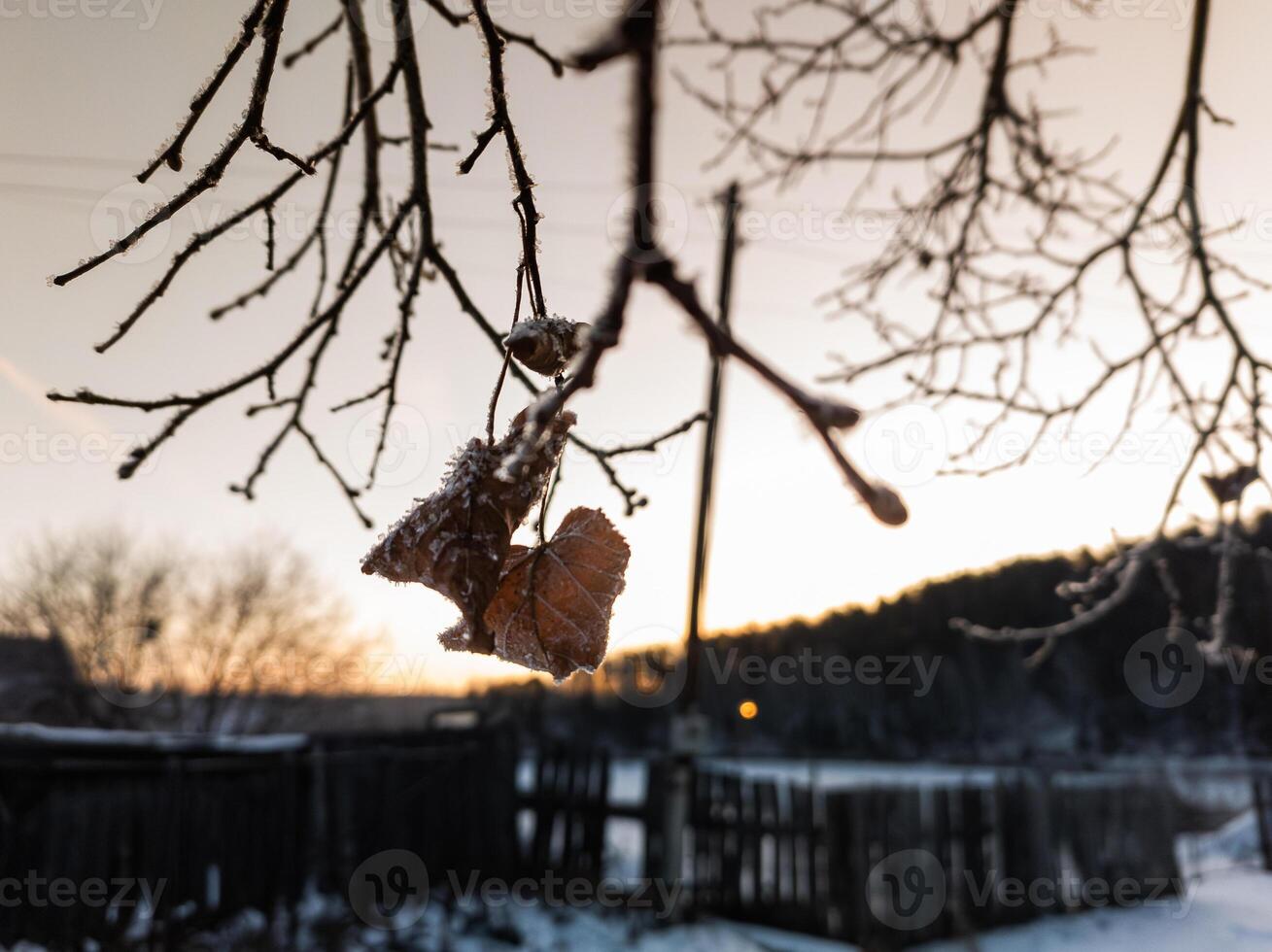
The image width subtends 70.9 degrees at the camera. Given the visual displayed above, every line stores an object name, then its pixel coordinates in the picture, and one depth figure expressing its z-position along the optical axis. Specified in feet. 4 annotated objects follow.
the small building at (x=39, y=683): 52.95
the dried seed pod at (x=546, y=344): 1.91
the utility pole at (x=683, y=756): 24.48
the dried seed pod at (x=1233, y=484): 7.47
